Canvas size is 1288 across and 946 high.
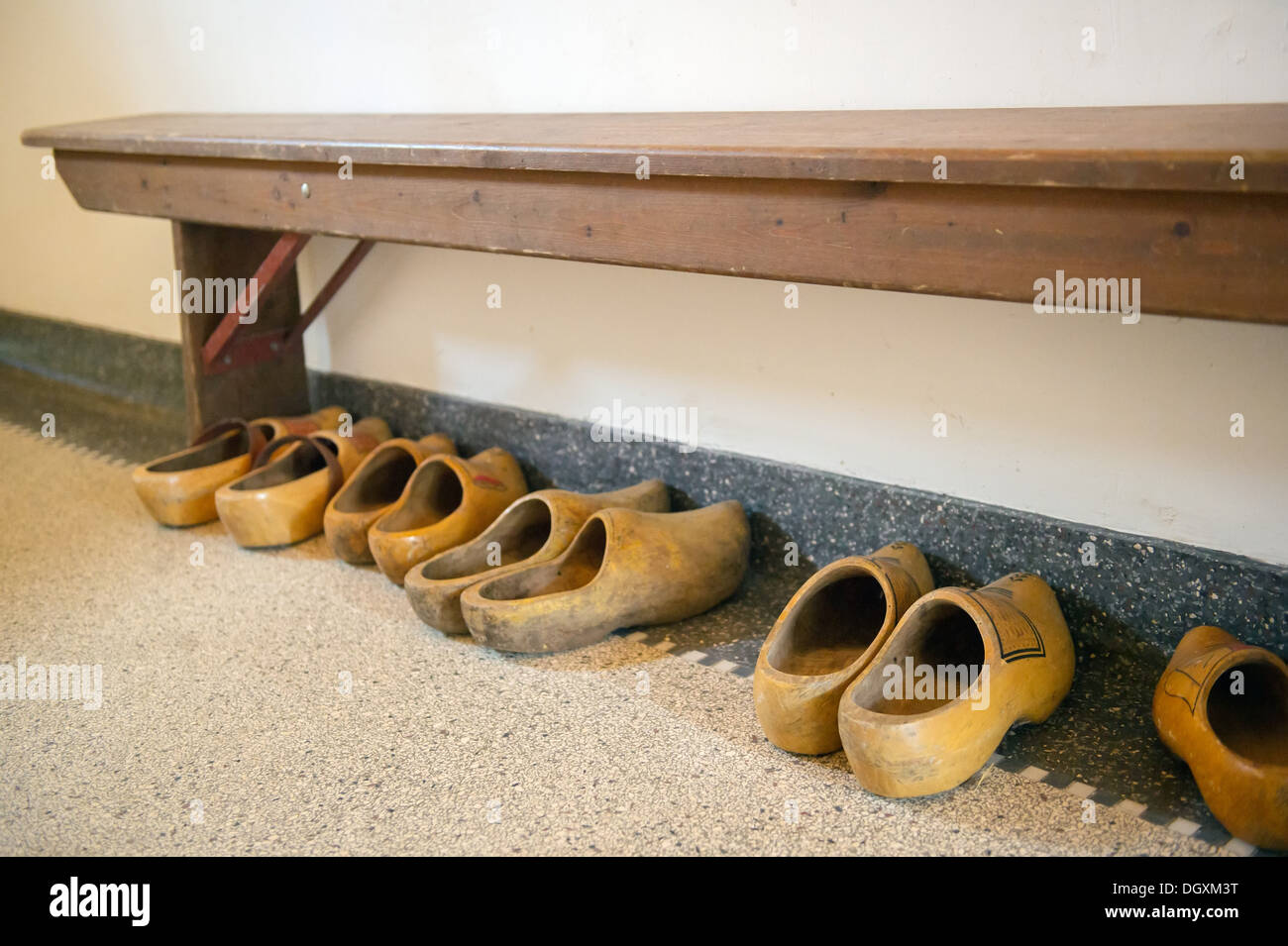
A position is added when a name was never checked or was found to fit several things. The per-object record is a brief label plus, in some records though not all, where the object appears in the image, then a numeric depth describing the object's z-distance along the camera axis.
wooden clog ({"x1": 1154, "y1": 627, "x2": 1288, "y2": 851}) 1.22
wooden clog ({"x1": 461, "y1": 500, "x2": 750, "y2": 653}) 1.70
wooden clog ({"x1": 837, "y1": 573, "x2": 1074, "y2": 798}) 1.31
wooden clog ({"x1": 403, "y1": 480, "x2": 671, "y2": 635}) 1.78
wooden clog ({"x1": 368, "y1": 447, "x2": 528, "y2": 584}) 1.94
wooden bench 1.08
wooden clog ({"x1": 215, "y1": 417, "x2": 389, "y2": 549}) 2.13
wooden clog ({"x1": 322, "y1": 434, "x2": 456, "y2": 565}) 2.06
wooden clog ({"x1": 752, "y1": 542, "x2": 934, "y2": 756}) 1.43
